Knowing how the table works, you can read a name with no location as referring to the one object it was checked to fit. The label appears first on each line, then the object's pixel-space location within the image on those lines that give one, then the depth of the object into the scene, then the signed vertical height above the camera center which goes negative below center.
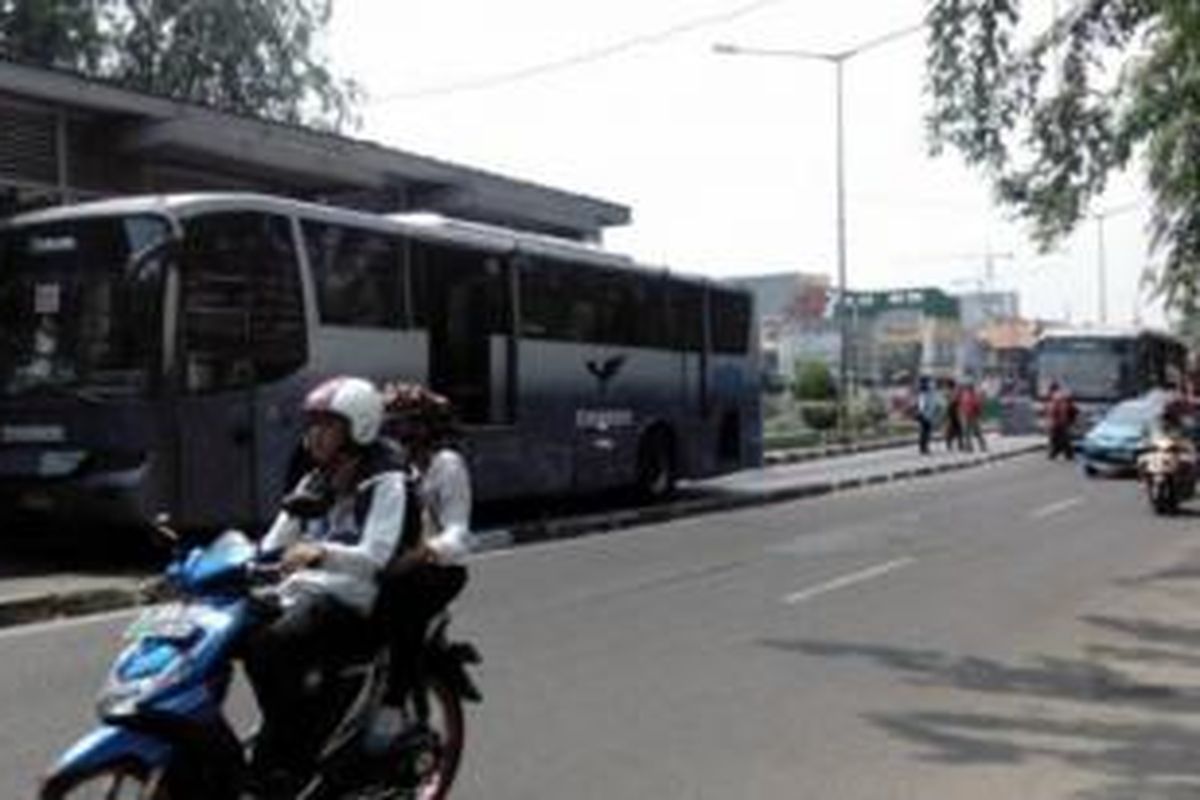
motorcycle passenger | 8.00 -0.54
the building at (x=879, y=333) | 106.50 +2.70
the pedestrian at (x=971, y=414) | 52.72 -0.72
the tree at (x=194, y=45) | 41.19 +6.60
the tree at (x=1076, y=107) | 15.71 +2.34
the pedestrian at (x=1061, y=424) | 48.41 -0.89
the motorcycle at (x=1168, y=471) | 28.33 -1.13
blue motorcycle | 6.94 -0.99
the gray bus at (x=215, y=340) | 18.95 +0.48
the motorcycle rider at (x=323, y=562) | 7.49 -0.58
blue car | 38.56 -1.00
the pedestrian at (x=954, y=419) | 52.59 -0.81
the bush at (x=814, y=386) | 72.50 +0.00
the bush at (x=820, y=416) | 61.56 -0.84
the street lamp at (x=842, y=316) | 54.25 +1.80
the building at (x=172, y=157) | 23.70 +2.83
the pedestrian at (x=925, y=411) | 50.88 -0.60
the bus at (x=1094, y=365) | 51.47 +0.43
